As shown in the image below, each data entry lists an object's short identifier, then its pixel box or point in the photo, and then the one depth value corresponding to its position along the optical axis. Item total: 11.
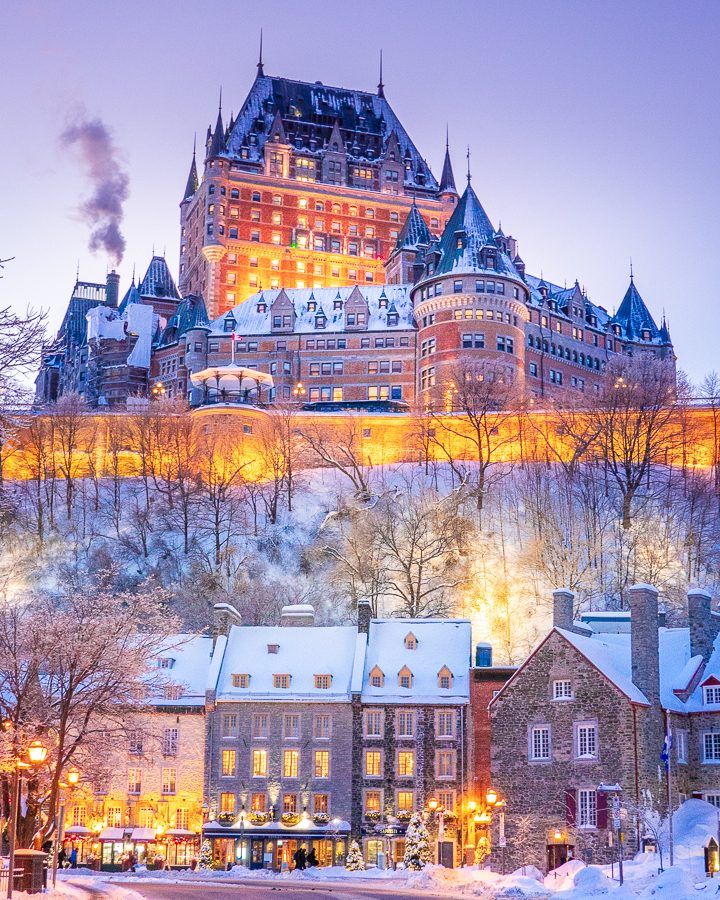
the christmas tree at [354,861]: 58.97
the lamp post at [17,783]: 29.31
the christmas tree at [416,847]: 57.58
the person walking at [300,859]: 60.44
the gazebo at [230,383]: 121.75
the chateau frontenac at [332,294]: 133.88
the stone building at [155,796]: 64.62
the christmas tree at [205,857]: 62.91
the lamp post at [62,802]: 43.89
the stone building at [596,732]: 52.75
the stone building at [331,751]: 64.12
